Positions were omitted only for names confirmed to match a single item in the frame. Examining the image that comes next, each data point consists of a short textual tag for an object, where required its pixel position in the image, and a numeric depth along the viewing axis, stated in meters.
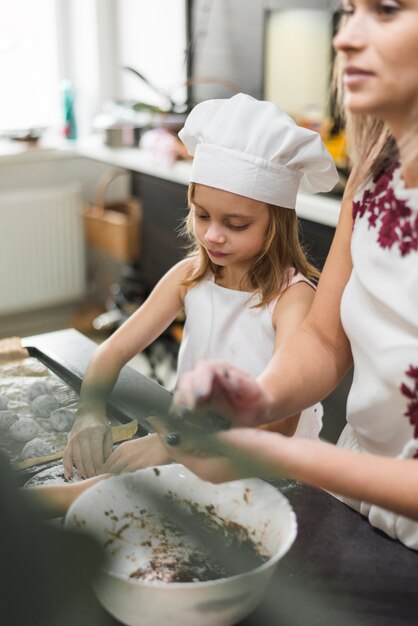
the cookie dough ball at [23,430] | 0.85
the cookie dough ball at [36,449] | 0.89
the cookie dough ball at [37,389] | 1.15
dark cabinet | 3.43
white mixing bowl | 0.71
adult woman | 0.83
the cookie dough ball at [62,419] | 1.00
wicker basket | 3.71
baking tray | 0.72
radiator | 3.98
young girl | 1.24
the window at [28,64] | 4.25
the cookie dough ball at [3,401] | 1.03
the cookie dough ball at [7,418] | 0.88
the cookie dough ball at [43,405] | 1.08
